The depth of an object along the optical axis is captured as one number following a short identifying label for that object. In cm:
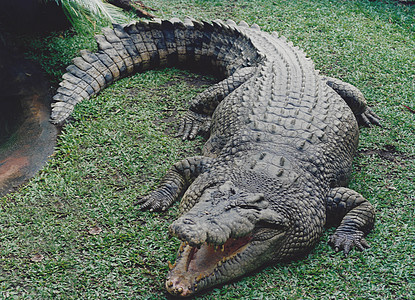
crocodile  292
